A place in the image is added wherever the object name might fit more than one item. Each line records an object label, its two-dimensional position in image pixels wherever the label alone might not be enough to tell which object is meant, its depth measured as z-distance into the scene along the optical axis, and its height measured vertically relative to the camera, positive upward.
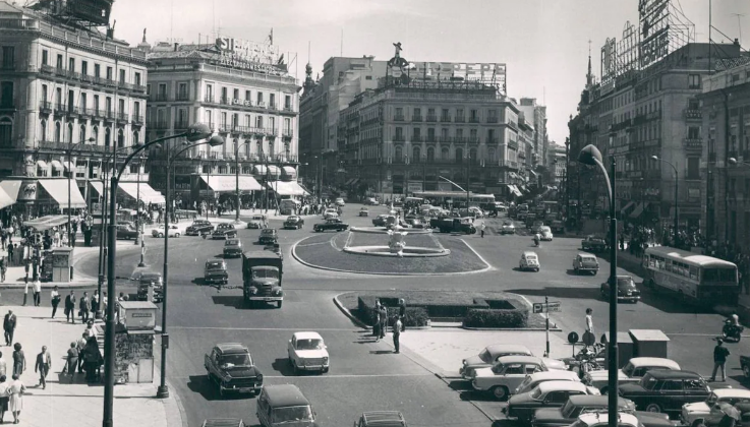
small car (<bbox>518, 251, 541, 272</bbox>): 58.31 -2.58
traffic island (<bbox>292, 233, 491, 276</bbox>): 56.34 -2.64
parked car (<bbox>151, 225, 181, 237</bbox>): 70.44 -1.10
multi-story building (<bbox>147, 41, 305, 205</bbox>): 99.88 +12.75
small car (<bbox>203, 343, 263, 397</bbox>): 26.08 -4.78
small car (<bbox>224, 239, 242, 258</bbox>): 59.91 -2.13
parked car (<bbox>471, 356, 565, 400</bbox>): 26.72 -4.79
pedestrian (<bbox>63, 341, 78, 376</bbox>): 28.28 -4.84
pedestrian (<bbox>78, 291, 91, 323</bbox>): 37.25 -4.11
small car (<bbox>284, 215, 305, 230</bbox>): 79.38 -0.15
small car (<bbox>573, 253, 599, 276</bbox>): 56.59 -2.51
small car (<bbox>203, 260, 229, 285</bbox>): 48.84 -3.11
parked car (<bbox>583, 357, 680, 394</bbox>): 26.27 -4.58
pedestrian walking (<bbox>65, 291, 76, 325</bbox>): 36.91 -3.96
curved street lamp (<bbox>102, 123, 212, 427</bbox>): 16.25 -1.62
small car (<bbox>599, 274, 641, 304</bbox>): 45.09 -3.42
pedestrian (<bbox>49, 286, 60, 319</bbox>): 37.72 -3.80
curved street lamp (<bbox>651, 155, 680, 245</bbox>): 63.33 -0.37
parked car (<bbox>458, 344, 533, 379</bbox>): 28.09 -4.51
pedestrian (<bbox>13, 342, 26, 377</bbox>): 26.84 -4.62
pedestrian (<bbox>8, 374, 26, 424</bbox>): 22.53 -4.91
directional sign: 31.28 -3.03
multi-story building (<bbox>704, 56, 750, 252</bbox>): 55.31 +5.42
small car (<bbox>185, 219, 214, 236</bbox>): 72.19 -0.81
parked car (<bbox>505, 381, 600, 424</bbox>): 23.38 -4.87
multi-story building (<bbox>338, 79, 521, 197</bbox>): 131.00 +13.75
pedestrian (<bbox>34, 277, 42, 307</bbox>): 40.62 -3.74
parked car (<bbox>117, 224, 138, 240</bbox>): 67.56 -1.19
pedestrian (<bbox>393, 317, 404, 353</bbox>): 33.18 -4.39
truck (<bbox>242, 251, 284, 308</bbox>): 41.94 -2.91
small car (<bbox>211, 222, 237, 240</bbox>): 69.94 -1.08
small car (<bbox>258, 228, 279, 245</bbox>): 66.12 -1.34
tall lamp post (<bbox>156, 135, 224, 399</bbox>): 26.03 -4.83
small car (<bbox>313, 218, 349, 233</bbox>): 77.25 -0.37
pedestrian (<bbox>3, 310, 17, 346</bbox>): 31.52 -4.15
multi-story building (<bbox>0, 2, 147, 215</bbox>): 73.19 +10.71
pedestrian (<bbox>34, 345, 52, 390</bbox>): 26.27 -4.66
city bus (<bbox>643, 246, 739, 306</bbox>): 42.50 -2.57
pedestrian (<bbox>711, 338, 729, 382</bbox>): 28.20 -4.37
